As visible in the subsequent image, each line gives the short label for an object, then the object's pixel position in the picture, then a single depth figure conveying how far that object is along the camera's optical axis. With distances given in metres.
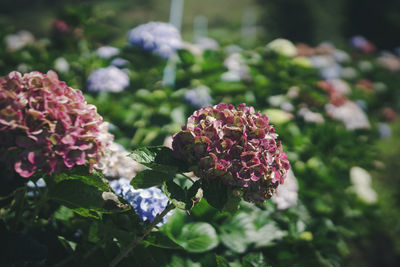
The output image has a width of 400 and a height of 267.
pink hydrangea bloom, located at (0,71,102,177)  0.78
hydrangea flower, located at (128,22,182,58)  1.95
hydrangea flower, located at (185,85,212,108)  1.88
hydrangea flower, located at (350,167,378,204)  2.66
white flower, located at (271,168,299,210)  1.55
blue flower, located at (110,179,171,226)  1.01
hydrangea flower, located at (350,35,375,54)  5.38
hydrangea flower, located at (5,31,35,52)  3.14
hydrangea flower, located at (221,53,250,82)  2.27
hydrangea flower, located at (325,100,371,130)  2.70
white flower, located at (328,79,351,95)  3.82
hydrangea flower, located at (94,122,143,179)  0.95
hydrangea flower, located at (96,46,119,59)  2.30
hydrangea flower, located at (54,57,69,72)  2.37
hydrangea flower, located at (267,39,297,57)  2.43
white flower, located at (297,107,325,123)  2.35
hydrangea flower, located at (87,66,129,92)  1.87
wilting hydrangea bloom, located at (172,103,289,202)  0.84
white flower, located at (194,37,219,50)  2.93
